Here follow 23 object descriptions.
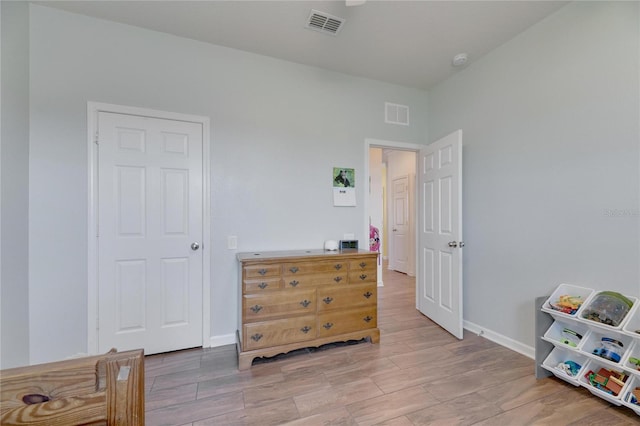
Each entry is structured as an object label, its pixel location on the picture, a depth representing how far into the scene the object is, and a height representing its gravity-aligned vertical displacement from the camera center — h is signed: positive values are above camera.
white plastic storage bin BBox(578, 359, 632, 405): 1.56 -1.11
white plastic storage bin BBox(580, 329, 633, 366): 1.63 -0.89
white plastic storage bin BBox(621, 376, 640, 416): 1.51 -1.09
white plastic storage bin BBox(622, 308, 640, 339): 1.59 -0.70
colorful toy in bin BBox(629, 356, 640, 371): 1.56 -0.91
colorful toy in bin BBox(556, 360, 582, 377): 1.81 -1.10
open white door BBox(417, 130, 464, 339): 2.59 -0.22
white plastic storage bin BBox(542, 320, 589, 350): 1.81 -0.89
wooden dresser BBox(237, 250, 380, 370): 2.15 -0.77
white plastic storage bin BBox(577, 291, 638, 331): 1.58 -0.65
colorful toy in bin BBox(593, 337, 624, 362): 1.64 -0.89
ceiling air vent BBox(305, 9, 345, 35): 2.12 +1.63
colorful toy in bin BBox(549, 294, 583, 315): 1.83 -0.66
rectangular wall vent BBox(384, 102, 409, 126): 3.21 +1.26
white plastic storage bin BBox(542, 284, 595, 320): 1.82 -0.62
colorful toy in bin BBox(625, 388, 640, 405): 1.53 -1.10
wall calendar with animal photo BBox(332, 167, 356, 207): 2.96 +0.31
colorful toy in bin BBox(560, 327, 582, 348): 1.83 -0.91
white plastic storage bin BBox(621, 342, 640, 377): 1.54 -0.90
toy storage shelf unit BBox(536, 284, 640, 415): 1.57 -0.89
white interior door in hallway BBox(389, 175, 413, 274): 5.55 -0.27
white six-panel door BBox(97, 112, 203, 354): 2.21 -0.17
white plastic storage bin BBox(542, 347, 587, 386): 1.78 -1.11
